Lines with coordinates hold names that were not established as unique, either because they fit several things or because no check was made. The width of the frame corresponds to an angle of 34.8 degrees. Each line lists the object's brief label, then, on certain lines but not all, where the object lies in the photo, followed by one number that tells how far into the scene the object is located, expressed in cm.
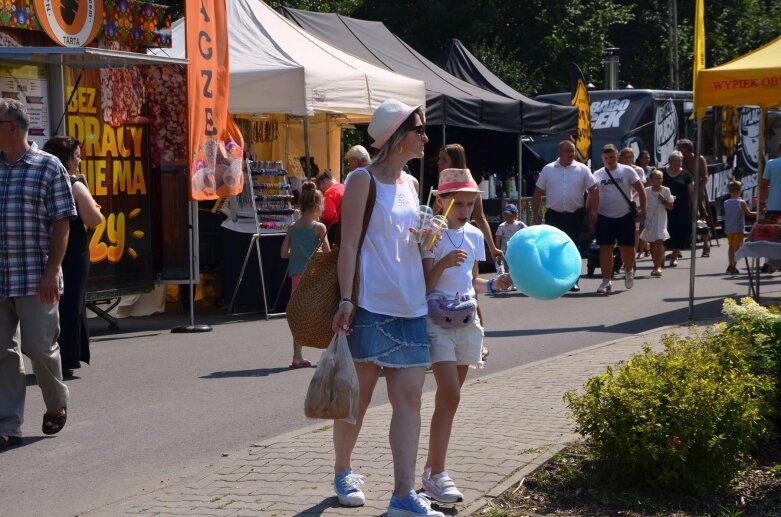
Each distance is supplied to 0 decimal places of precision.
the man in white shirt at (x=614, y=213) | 1614
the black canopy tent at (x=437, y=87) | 1809
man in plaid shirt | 723
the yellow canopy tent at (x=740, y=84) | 1248
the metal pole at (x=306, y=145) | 1452
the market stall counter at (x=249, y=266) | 1421
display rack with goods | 1405
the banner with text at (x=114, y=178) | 1272
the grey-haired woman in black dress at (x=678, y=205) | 2106
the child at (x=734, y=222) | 1884
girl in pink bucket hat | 566
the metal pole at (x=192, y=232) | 1309
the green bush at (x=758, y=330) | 666
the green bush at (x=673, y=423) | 568
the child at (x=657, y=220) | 1922
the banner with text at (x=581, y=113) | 2255
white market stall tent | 1407
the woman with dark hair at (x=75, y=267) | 907
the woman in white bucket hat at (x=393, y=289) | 536
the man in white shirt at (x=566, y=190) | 1588
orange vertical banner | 1259
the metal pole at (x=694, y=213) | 1263
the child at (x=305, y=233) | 1048
